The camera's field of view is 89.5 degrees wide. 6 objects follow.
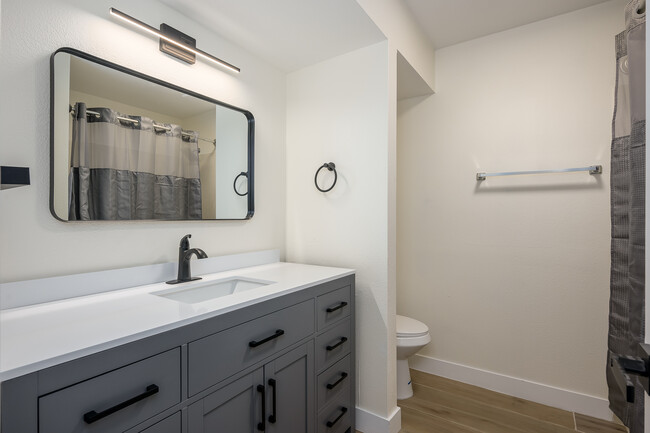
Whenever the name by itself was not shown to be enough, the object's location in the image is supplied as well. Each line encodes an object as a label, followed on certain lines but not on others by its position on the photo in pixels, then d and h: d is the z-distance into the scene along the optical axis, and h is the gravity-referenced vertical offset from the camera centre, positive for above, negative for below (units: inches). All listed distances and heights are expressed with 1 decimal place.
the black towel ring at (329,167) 80.4 +11.9
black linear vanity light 54.5 +32.7
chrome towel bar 77.9 +11.4
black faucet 59.6 -8.0
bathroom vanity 29.5 -16.6
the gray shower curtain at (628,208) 47.4 +1.4
